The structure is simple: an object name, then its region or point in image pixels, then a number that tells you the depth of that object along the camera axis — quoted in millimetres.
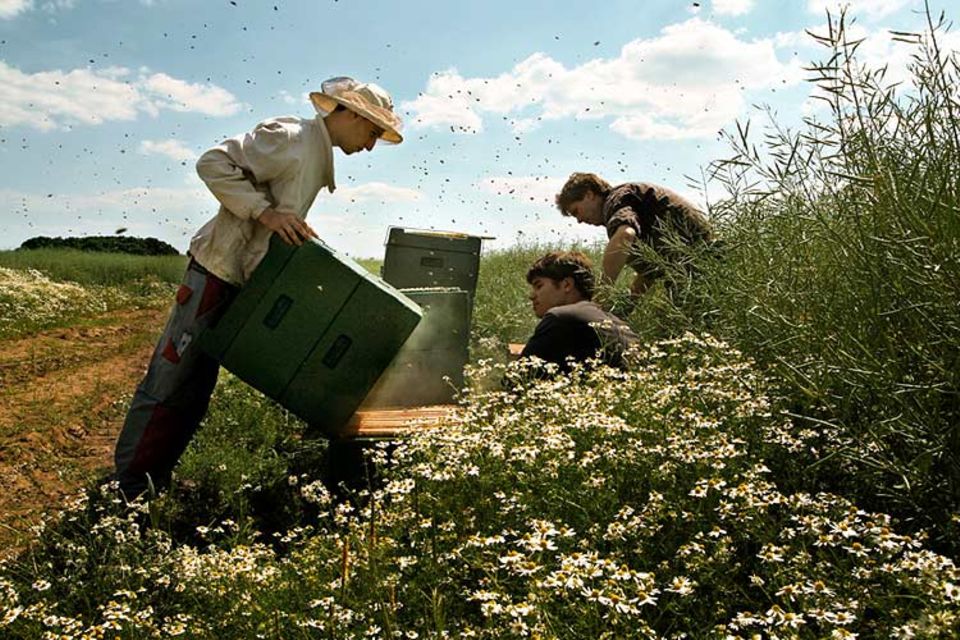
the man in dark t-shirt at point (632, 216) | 4941
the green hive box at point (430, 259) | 6363
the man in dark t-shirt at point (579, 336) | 4297
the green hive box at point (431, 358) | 5125
